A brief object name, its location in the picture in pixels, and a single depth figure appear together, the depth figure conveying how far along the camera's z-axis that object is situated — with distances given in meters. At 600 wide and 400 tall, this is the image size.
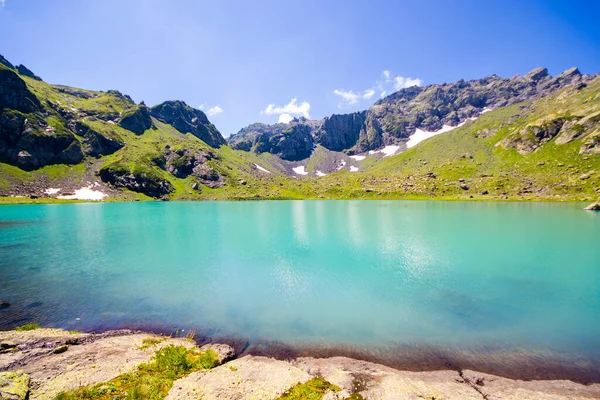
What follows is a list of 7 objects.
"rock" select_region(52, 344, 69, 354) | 15.15
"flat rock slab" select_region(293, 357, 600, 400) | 12.58
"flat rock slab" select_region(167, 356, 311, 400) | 11.47
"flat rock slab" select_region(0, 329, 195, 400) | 11.80
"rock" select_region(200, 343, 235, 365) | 15.98
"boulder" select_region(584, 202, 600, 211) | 101.72
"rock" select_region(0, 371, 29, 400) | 9.87
